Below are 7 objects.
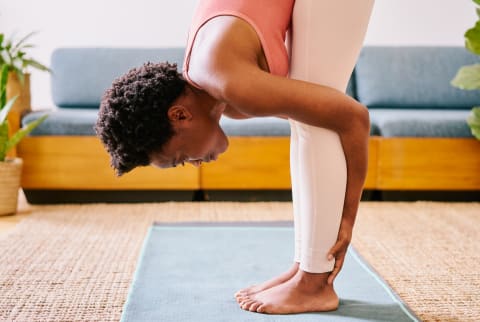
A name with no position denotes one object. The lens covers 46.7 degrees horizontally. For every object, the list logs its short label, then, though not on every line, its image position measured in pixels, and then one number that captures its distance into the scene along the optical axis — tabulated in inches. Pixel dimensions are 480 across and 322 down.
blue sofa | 102.4
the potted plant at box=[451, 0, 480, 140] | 97.2
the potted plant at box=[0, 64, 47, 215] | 95.3
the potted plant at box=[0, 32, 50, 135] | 104.4
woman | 44.1
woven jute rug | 56.4
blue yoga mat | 51.9
